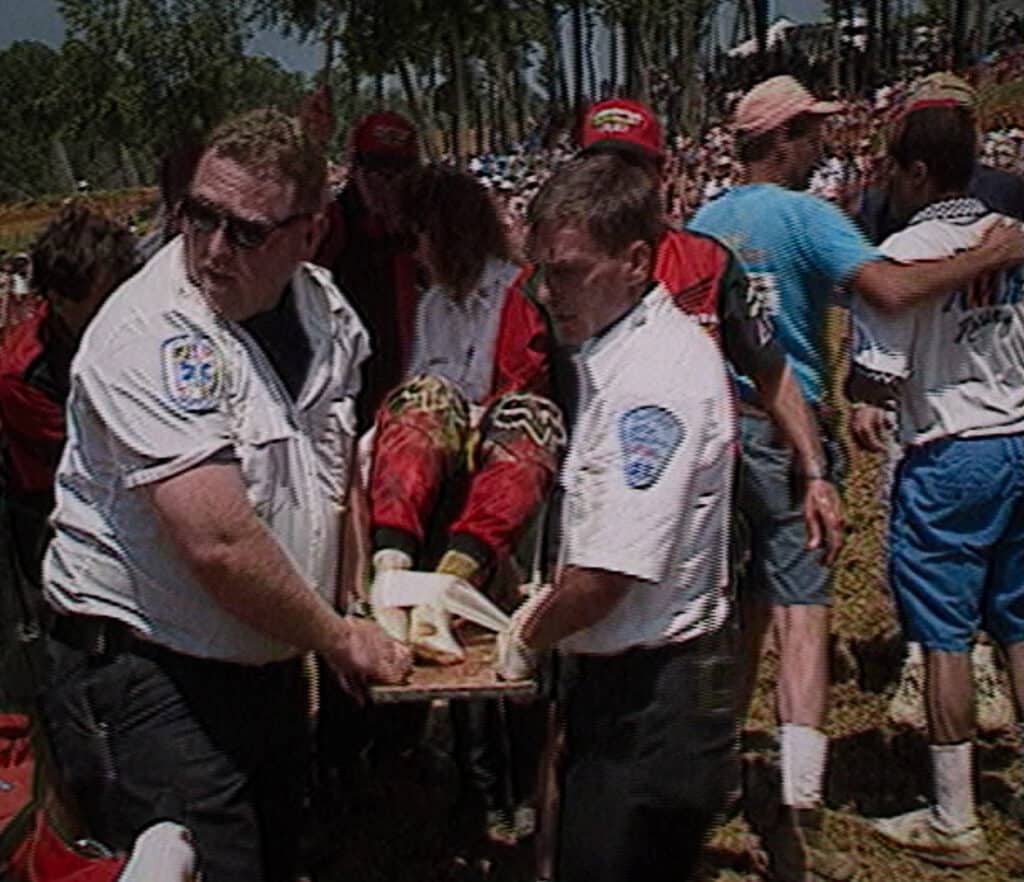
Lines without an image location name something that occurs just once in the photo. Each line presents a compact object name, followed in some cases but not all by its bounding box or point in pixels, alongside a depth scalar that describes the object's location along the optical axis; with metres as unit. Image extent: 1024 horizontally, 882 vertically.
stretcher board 2.69
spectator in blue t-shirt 3.70
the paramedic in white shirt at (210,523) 2.34
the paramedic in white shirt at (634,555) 2.40
